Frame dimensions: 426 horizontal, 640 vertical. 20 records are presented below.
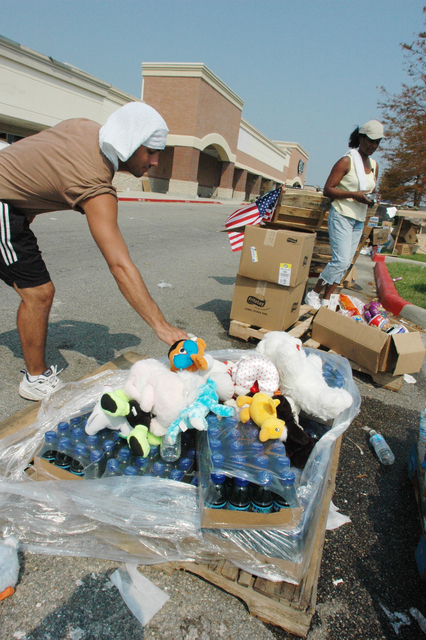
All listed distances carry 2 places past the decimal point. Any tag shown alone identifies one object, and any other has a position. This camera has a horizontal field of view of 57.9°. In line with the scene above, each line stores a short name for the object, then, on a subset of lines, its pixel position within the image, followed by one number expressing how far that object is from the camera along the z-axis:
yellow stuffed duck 1.58
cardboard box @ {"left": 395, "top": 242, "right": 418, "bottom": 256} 13.70
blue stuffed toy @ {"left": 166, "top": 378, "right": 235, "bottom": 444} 1.59
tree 16.97
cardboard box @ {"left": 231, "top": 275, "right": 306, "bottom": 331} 3.55
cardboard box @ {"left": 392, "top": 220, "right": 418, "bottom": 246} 13.77
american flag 4.00
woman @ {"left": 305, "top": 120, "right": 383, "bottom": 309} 4.01
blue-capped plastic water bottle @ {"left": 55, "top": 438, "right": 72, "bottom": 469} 1.66
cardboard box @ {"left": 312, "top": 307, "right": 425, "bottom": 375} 3.05
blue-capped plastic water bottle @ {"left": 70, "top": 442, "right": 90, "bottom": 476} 1.65
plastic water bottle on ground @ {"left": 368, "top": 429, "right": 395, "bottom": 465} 2.31
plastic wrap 1.45
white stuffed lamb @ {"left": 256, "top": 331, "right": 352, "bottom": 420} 1.92
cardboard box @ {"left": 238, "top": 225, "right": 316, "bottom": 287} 3.35
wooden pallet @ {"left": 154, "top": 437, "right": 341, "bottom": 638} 1.32
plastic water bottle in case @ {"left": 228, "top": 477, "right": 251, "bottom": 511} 1.48
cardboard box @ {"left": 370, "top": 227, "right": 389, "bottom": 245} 6.17
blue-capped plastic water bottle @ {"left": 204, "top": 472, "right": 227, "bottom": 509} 1.48
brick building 18.75
